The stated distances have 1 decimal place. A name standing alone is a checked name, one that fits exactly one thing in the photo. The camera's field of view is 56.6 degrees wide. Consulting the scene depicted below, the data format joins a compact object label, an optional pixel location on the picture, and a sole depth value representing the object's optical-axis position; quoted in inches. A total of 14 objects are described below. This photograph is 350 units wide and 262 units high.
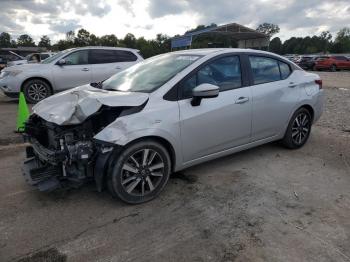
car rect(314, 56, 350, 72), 1152.8
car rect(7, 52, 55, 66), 727.6
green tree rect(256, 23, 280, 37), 4822.6
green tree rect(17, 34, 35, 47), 3898.1
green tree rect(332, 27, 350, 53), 3416.3
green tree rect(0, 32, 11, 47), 3703.0
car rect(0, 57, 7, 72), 807.7
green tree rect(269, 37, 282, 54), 3866.1
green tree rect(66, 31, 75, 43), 3393.0
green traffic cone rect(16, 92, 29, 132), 201.2
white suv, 368.2
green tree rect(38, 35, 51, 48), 3834.4
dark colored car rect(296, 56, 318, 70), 1184.2
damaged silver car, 132.4
